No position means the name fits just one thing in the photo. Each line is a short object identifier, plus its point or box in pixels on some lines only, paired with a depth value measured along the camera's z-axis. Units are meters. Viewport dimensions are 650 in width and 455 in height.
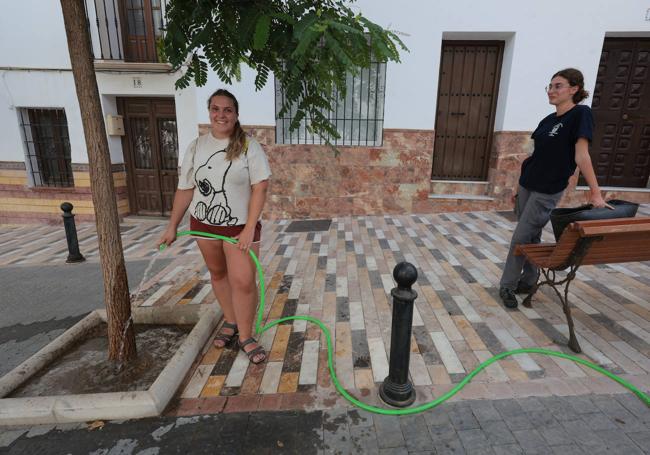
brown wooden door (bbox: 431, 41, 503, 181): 7.15
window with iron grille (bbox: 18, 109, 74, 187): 8.24
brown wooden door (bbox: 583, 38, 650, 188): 6.90
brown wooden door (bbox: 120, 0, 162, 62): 7.56
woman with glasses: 2.83
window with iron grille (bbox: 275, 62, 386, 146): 7.18
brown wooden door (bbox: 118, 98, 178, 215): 8.05
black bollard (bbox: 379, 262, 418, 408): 2.10
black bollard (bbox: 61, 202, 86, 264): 5.32
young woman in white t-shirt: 2.44
